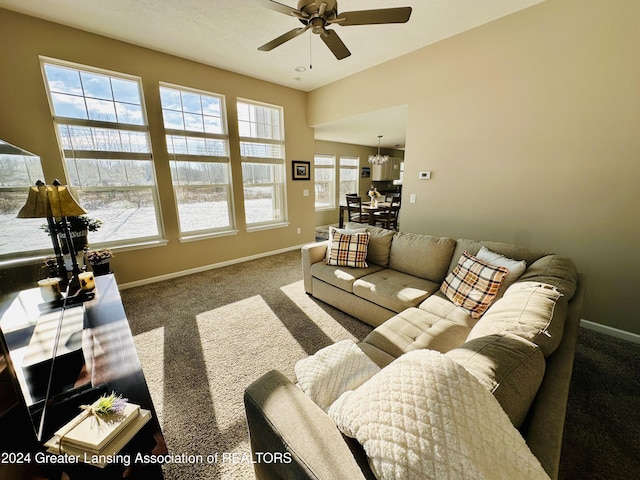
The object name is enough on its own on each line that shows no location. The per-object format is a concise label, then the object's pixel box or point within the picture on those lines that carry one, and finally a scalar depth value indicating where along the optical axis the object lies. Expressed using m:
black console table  0.65
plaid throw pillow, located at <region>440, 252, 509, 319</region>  1.77
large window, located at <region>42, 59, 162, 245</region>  2.81
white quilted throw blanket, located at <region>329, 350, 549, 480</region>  0.52
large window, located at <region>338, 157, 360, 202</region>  7.74
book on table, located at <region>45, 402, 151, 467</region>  0.78
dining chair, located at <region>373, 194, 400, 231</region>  5.35
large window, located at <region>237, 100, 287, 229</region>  4.24
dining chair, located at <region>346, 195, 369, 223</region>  5.50
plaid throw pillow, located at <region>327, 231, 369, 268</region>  2.71
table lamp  1.57
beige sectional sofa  0.70
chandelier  7.45
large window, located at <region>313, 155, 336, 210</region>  7.17
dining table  5.33
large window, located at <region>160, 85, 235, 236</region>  3.52
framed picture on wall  4.86
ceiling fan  1.82
